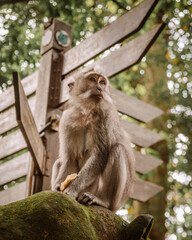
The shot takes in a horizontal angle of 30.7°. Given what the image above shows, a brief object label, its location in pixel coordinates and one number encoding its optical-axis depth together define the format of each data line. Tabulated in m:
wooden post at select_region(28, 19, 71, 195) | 4.22
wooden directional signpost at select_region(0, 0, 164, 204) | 3.71
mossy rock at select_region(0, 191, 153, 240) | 1.81
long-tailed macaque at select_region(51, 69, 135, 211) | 3.05
